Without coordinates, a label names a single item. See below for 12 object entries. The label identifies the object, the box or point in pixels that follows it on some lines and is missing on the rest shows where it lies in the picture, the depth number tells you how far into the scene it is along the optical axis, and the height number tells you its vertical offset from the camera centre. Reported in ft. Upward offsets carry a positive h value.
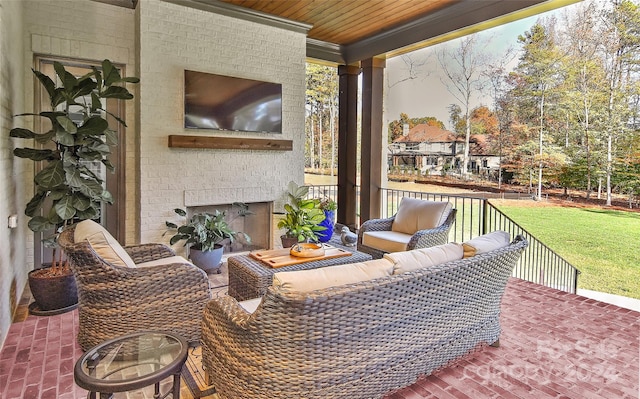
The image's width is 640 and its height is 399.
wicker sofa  5.17 -2.29
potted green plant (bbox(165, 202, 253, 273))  13.93 -1.88
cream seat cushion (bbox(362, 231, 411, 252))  13.10 -1.90
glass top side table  4.59 -2.42
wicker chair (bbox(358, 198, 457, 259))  12.49 -1.70
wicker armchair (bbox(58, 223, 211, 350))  7.61 -2.36
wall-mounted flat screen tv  14.78 +3.52
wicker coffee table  9.28 -2.19
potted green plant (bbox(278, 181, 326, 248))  15.25 -1.43
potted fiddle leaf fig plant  9.91 +0.20
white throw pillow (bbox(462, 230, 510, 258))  7.20 -1.10
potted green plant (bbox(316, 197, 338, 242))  17.43 -1.56
